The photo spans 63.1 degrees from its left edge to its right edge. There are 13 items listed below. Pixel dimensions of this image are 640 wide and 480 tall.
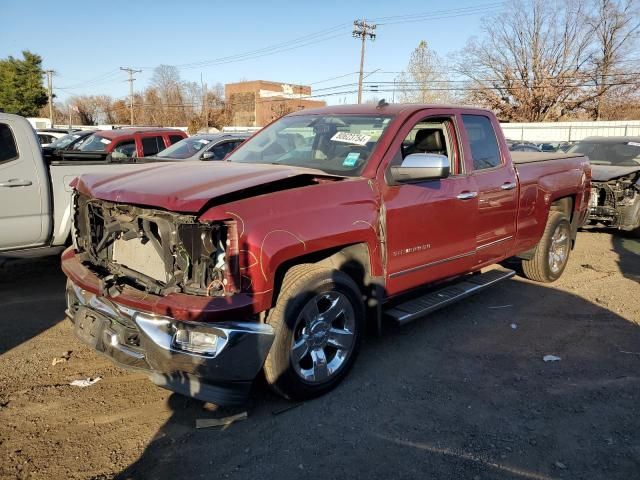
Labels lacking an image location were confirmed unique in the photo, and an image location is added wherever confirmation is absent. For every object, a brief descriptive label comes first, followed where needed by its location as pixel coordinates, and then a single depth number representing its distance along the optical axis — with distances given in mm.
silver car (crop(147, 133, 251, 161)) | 10562
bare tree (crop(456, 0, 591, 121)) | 49688
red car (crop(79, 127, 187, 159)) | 11251
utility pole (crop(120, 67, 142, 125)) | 60775
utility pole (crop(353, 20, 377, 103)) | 43425
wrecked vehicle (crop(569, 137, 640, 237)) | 9180
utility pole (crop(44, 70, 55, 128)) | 59978
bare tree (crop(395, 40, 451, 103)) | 50469
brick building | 69688
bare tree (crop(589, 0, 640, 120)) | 47969
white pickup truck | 5621
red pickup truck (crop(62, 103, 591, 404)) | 3037
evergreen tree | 56469
